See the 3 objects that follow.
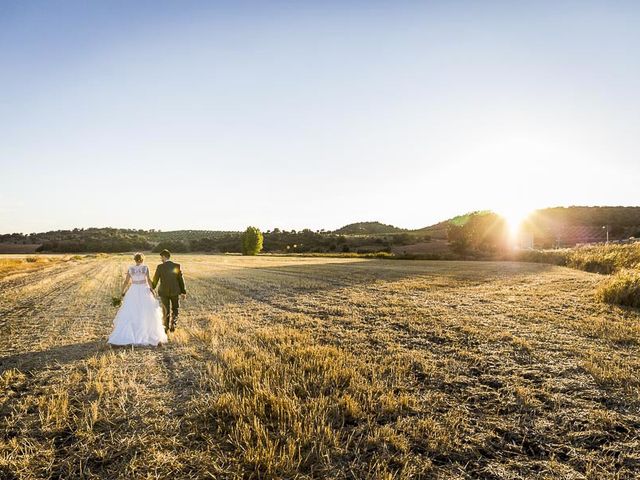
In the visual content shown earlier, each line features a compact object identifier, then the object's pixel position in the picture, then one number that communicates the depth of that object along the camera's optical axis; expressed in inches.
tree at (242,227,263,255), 4338.1
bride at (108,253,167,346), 402.3
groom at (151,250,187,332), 473.1
